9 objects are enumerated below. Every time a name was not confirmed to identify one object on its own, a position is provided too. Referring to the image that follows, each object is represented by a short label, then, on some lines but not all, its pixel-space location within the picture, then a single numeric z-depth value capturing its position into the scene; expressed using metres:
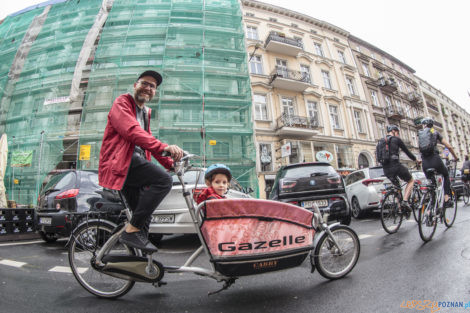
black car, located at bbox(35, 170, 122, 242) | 3.71
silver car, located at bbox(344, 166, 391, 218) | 6.09
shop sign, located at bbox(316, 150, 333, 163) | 16.19
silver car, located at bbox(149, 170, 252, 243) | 3.42
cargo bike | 1.61
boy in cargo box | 1.98
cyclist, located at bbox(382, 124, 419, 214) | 3.81
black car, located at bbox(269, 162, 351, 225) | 4.26
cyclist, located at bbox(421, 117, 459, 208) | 3.69
